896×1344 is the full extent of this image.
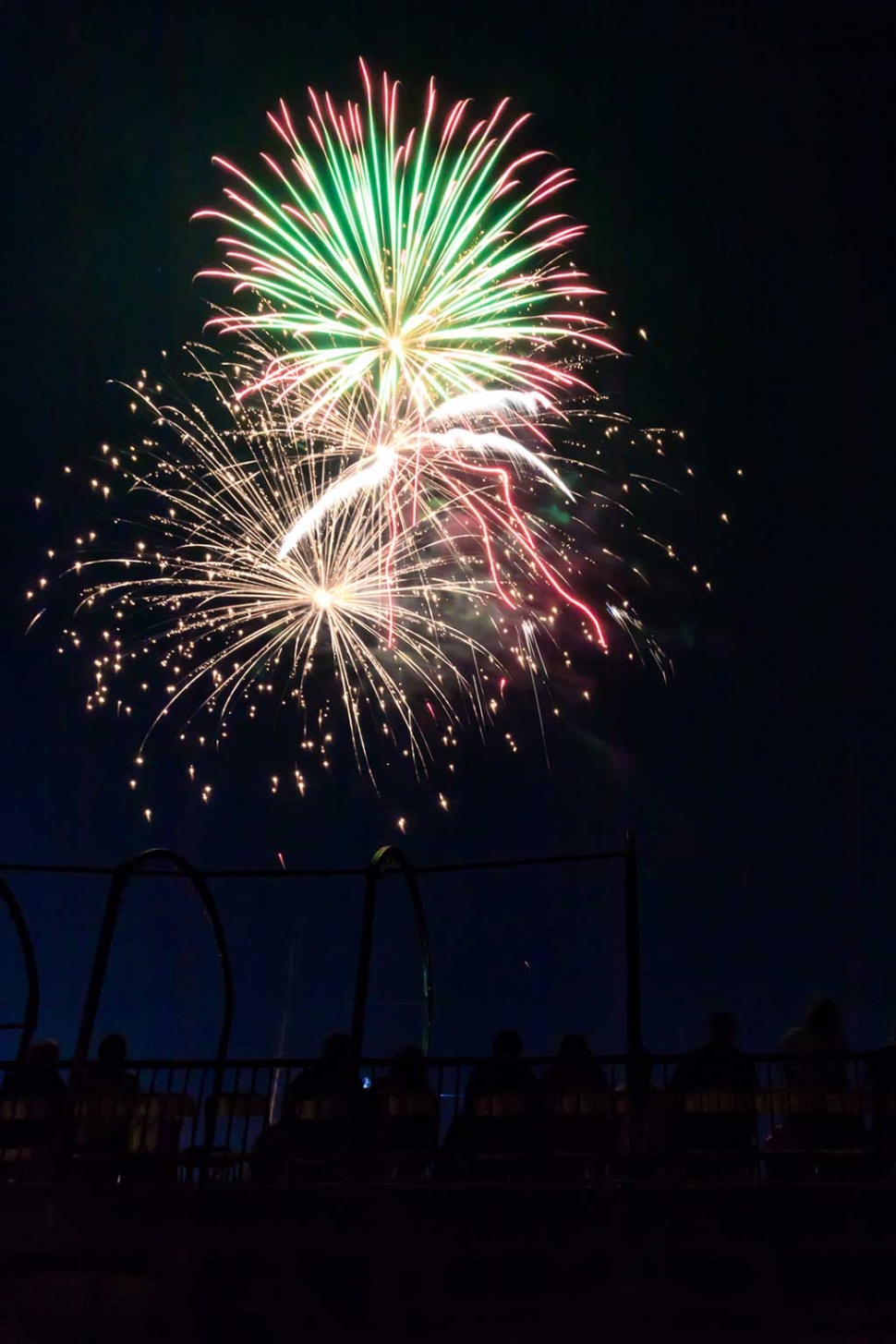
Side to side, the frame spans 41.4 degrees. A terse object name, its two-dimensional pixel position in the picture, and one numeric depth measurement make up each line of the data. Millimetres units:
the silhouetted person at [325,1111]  9078
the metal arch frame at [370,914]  9617
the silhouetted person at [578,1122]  8727
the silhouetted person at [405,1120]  9078
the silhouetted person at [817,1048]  8734
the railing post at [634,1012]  8711
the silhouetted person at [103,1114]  9500
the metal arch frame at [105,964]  9562
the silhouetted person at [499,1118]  8898
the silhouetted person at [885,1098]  8336
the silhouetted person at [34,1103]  9664
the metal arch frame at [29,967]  12102
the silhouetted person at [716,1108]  8523
